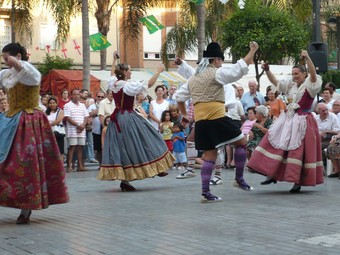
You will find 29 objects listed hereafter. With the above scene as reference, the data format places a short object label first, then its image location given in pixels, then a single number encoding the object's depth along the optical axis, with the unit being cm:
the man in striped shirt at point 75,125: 1581
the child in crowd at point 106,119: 1548
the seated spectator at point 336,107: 1408
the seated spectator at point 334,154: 1328
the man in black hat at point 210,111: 928
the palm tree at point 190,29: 3316
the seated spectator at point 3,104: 1299
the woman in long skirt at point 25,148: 770
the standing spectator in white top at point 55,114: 1505
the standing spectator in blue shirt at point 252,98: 1644
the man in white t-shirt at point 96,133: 1656
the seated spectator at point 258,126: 1470
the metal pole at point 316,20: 1691
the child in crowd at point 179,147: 1543
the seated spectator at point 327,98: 1504
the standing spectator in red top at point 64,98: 1688
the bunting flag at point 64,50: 4066
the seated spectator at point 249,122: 1514
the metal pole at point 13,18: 3051
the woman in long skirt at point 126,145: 1107
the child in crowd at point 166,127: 1577
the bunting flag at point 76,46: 4098
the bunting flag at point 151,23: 2346
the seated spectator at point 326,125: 1377
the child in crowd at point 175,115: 1595
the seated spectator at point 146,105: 1697
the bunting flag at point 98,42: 2373
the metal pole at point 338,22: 2739
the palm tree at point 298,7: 2780
